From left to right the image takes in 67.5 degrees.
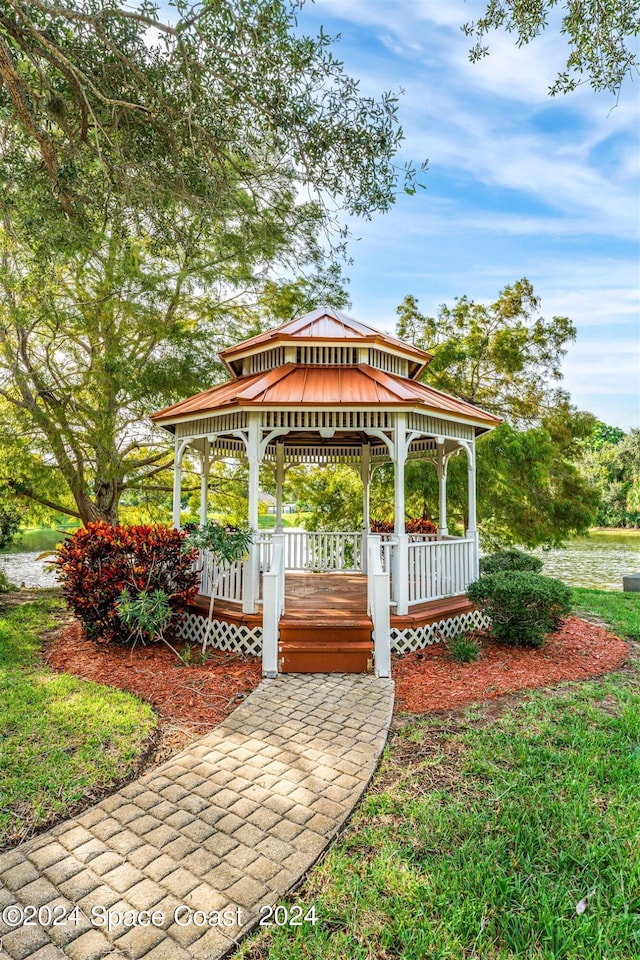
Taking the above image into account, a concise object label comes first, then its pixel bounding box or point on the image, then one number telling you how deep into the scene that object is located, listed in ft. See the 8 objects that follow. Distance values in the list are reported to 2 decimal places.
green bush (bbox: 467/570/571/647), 22.36
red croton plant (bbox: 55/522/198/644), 23.12
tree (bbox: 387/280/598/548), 39.60
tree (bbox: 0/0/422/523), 16.28
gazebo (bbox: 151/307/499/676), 20.93
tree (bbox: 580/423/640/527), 127.03
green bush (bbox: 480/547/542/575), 29.78
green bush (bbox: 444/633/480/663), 21.62
